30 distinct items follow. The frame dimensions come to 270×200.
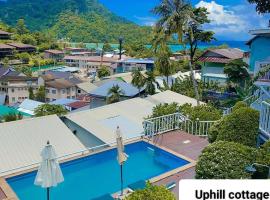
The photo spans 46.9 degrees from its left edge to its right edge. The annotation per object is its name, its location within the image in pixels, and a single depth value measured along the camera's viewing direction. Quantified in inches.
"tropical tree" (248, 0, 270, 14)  462.3
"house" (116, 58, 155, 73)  2728.1
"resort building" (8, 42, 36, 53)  4303.9
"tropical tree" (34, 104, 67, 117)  1302.9
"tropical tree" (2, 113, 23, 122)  1203.5
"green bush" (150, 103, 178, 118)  645.3
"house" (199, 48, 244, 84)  1133.7
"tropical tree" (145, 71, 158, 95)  1212.1
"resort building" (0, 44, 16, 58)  3986.2
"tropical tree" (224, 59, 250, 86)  841.5
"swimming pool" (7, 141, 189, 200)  436.1
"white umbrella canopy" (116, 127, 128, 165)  400.2
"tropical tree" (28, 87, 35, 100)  2318.8
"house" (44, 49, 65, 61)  4569.9
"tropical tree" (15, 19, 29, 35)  5463.6
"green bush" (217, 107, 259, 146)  388.8
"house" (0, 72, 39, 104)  2373.3
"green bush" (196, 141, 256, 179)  305.4
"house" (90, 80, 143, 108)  1206.3
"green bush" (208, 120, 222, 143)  451.7
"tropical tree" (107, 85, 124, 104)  1143.0
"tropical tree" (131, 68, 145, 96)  1197.7
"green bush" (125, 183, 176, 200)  235.9
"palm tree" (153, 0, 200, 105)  895.7
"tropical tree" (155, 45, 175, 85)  1219.9
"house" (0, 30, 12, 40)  4706.2
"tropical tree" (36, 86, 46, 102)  2315.5
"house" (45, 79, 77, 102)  2273.6
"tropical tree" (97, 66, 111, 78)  3065.9
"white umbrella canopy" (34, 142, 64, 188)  323.4
